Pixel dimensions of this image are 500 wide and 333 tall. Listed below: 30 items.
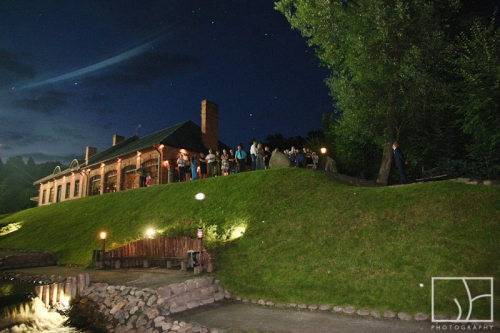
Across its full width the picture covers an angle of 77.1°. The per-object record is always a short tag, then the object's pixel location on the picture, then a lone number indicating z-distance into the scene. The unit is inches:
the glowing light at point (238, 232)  495.9
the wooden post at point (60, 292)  405.4
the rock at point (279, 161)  717.9
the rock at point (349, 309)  302.4
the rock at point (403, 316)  280.1
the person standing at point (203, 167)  847.2
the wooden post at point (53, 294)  406.4
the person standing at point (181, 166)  855.1
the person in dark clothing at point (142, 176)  956.0
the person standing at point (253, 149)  768.1
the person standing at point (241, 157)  758.9
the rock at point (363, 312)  295.9
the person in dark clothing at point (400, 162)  553.6
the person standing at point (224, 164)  784.9
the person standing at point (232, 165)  789.0
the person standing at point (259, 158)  765.9
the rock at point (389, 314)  286.0
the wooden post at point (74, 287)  406.9
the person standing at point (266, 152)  791.3
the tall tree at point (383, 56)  673.6
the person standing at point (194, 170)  836.5
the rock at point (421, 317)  276.7
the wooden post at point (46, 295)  408.1
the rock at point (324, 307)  313.9
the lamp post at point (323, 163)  951.9
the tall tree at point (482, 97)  577.6
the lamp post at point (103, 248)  522.7
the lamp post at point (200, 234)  421.0
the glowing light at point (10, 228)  1042.9
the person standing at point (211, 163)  815.7
